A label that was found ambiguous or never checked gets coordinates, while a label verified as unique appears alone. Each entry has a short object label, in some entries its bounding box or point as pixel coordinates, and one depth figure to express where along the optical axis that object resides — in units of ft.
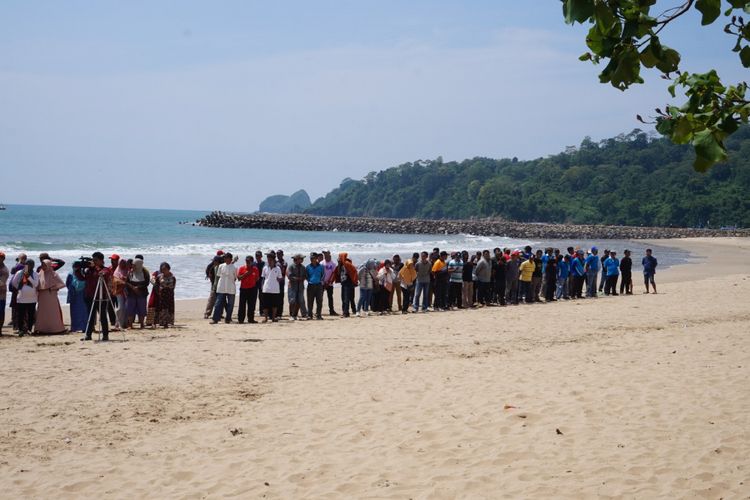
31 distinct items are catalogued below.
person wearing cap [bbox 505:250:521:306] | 61.46
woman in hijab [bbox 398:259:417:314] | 56.08
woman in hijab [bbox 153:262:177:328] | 45.70
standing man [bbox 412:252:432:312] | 57.21
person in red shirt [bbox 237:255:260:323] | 48.11
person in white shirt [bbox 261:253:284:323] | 49.78
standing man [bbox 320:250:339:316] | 53.03
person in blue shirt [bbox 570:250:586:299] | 66.69
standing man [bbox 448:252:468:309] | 58.46
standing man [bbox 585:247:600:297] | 68.08
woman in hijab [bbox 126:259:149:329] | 43.78
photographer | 38.29
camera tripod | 37.77
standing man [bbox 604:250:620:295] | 69.36
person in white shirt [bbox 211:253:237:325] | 47.65
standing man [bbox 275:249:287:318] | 50.90
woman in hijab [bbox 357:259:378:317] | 54.34
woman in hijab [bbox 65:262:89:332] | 42.37
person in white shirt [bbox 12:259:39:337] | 41.86
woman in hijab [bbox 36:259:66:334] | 42.01
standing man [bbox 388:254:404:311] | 56.08
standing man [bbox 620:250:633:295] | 69.46
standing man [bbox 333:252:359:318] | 52.60
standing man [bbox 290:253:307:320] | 51.52
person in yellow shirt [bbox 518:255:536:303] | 62.54
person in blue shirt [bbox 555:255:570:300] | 65.92
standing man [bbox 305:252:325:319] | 51.78
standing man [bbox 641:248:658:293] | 68.77
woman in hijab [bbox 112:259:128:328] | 43.06
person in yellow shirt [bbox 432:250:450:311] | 57.88
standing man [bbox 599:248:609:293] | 69.98
